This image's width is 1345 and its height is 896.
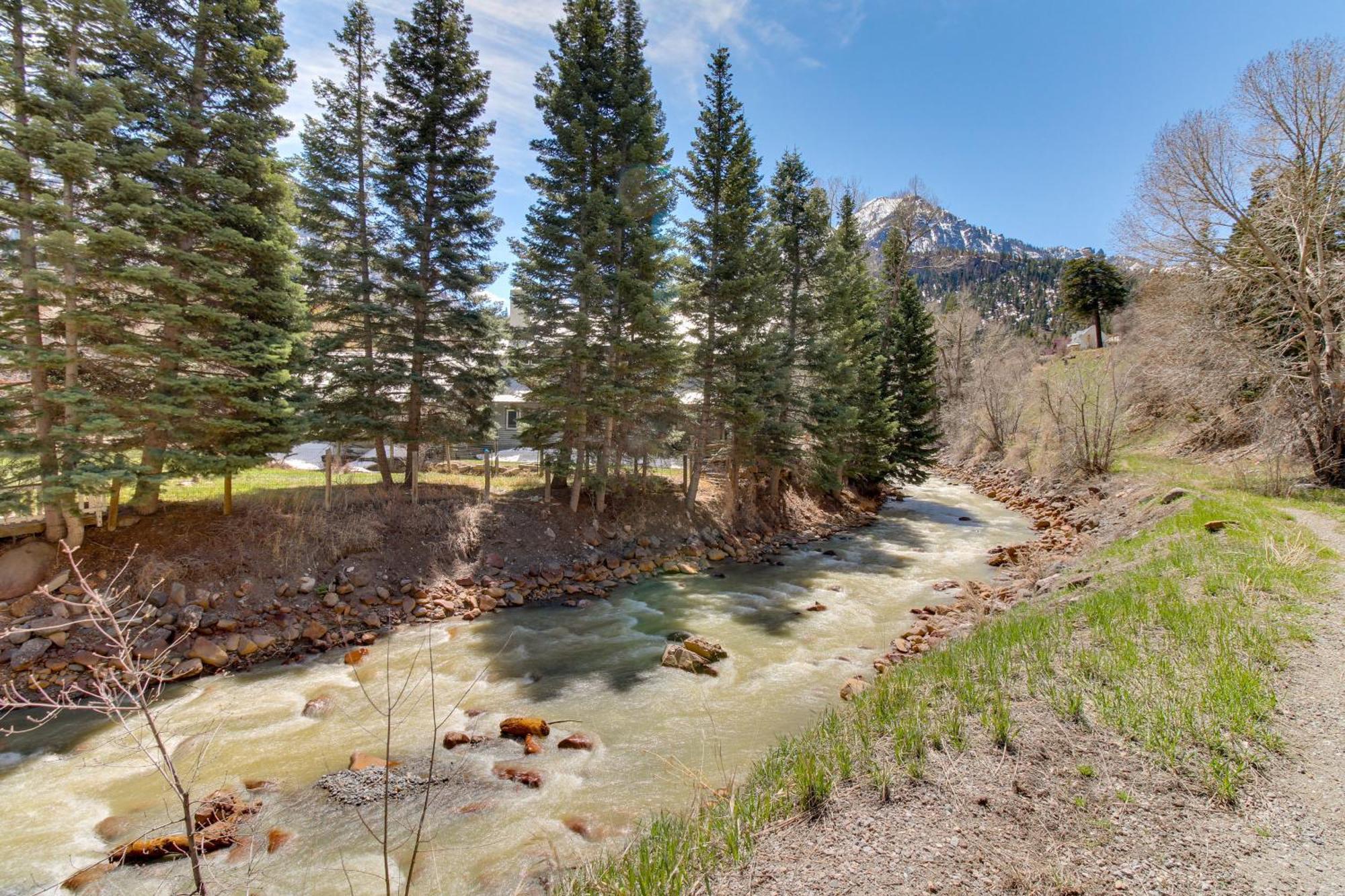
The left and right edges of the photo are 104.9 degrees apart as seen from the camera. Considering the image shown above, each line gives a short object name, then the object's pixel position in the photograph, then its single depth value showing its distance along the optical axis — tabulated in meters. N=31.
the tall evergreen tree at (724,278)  16.09
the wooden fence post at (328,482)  11.17
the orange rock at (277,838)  4.72
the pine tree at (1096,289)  47.12
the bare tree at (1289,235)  14.24
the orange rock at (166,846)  4.50
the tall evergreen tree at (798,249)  19.11
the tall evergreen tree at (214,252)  8.72
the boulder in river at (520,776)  5.60
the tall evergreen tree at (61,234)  7.49
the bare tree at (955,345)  37.97
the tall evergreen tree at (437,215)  12.95
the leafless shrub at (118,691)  6.50
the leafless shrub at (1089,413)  19.45
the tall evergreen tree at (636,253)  13.87
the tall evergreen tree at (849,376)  18.44
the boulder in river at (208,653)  7.91
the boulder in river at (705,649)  8.64
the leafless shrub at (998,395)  30.42
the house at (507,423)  27.94
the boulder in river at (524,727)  6.47
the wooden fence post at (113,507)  8.97
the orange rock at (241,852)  4.56
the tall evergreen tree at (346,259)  12.20
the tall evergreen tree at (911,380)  25.03
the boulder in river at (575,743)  6.26
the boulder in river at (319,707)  6.90
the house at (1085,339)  50.72
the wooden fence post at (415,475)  12.82
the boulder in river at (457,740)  6.29
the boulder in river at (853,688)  7.15
